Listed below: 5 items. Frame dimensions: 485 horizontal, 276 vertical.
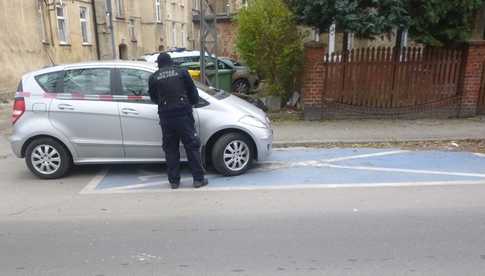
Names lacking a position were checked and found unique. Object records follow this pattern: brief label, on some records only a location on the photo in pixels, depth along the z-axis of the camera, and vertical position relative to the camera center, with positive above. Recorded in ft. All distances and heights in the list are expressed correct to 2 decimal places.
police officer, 15.98 -2.63
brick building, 83.18 +3.49
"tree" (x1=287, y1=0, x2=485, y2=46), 26.40 +2.04
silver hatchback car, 17.90 -3.37
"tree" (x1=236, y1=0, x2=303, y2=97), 30.14 +0.49
